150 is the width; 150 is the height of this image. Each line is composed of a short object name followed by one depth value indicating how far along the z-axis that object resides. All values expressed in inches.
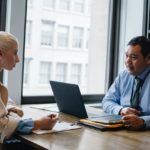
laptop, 73.9
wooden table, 53.8
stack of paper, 63.1
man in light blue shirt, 83.9
